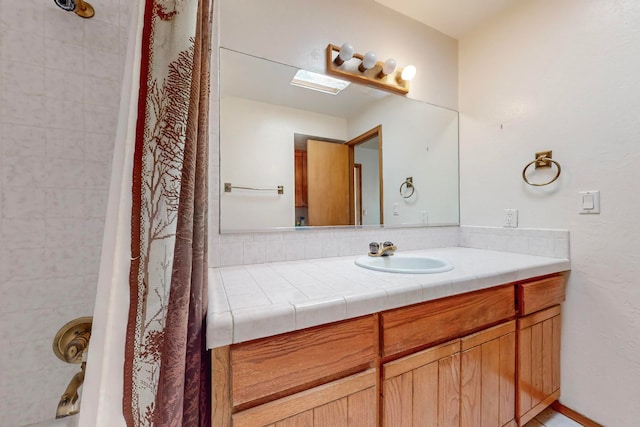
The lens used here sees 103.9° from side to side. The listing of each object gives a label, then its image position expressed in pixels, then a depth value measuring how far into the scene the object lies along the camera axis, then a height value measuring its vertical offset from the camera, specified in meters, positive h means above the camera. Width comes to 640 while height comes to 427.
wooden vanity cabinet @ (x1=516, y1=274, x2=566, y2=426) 1.11 -0.55
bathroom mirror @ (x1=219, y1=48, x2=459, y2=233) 1.16 +0.43
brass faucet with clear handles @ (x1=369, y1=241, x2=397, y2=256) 1.34 -0.13
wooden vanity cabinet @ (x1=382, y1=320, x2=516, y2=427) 0.81 -0.57
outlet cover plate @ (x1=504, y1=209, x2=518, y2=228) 1.48 +0.06
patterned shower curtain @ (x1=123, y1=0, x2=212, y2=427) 0.46 +0.01
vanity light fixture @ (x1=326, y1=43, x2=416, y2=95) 1.33 +0.90
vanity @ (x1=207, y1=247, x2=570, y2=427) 0.61 -0.36
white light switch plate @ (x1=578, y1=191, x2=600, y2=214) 1.17 +0.13
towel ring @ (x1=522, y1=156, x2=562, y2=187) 1.30 +0.35
